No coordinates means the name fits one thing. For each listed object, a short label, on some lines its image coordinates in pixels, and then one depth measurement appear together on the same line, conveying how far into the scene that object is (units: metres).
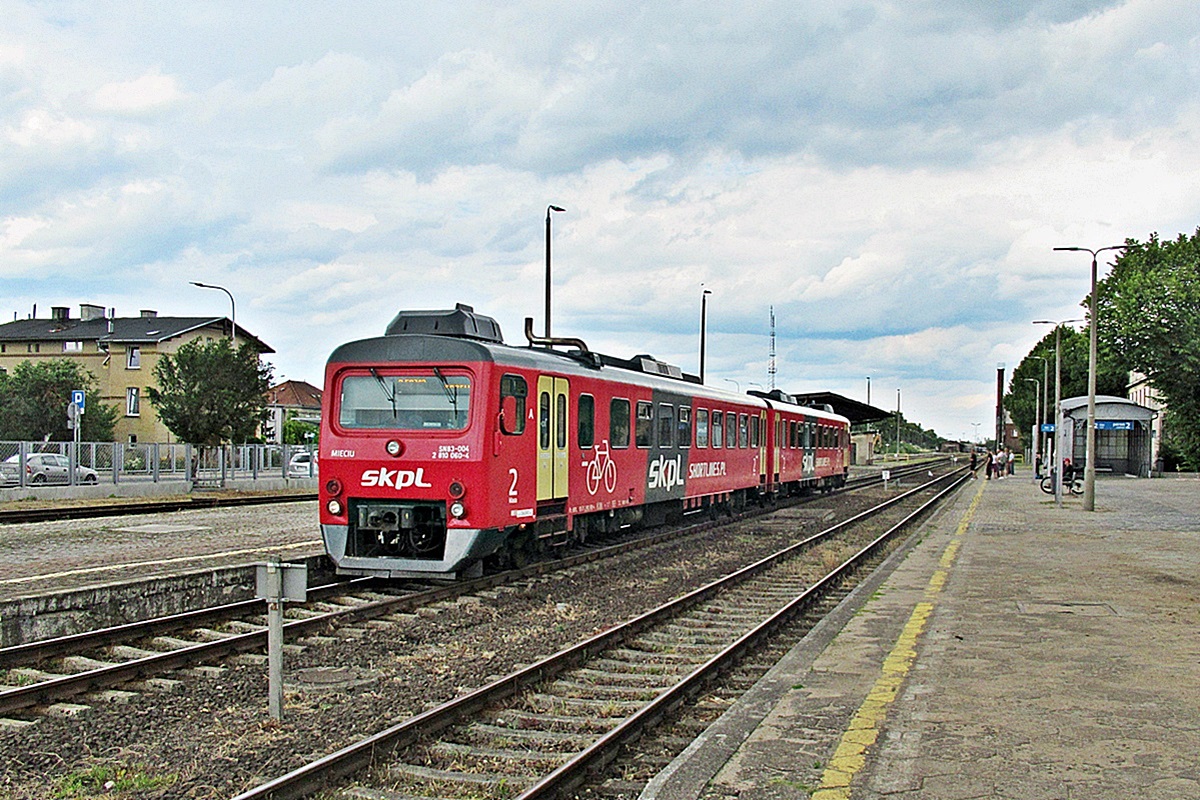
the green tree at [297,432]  75.00
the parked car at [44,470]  27.14
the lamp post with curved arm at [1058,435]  31.83
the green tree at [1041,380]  82.96
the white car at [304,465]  37.94
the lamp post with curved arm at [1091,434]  27.00
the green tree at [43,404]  60.84
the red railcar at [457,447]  12.31
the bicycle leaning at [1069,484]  38.00
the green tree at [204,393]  34.03
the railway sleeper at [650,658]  9.16
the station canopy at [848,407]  47.32
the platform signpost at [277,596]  7.10
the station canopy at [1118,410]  51.44
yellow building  64.06
